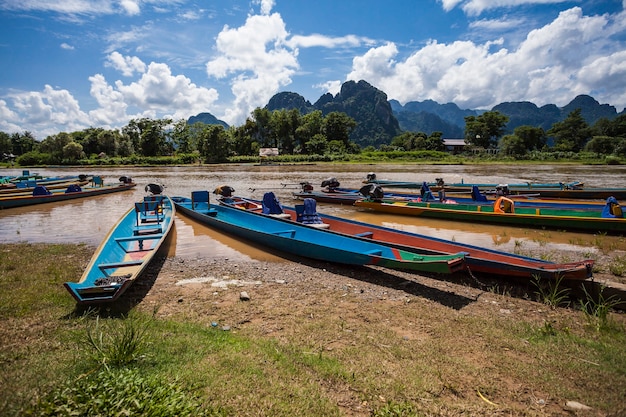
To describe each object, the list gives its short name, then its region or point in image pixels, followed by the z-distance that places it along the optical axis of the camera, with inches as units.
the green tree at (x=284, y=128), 3198.8
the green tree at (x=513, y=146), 2606.8
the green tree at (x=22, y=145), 3590.1
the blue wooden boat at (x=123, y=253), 210.5
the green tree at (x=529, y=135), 2935.5
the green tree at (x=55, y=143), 2864.2
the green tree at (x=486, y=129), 3179.1
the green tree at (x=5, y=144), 3465.8
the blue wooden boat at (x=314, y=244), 252.3
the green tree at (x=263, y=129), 3277.6
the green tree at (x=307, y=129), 3144.7
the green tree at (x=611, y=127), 3029.0
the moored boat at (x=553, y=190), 757.3
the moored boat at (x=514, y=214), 444.1
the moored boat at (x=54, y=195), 737.0
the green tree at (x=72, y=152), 2725.9
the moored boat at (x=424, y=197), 600.1
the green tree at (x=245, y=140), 3139.0
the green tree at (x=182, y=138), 3277.6
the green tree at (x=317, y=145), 2952.8
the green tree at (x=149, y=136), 2942.9
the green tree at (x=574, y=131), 3123.3
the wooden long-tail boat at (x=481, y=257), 229.6
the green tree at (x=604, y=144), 2445.9
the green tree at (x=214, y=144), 2768.2
